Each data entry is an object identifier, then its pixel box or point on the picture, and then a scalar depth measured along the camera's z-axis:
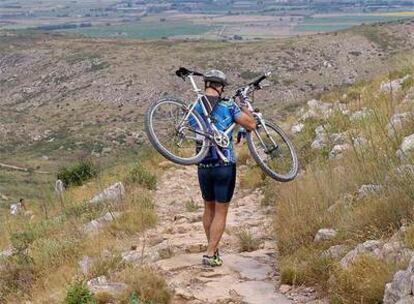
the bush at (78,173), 15.77
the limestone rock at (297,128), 13.72
